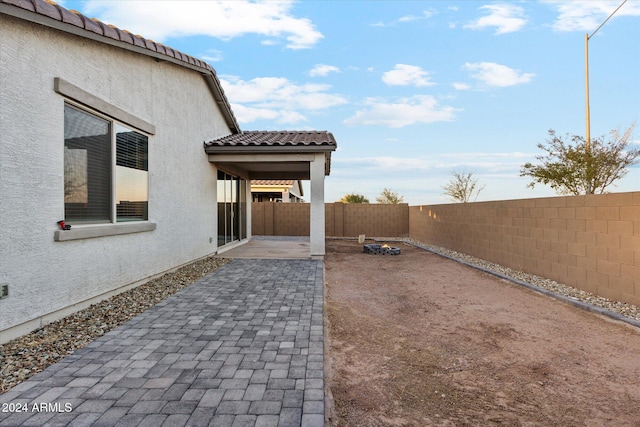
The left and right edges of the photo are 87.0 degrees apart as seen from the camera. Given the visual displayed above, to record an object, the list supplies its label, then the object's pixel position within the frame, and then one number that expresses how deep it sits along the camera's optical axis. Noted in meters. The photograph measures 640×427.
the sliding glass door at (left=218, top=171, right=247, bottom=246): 11.16
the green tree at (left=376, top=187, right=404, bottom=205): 32.31
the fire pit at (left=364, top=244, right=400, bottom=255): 12.14
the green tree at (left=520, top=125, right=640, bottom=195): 13.62
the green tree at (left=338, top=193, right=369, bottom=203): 32.66
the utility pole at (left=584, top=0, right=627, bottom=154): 14.12
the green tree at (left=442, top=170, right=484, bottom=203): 23.50
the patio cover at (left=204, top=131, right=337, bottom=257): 9.27
